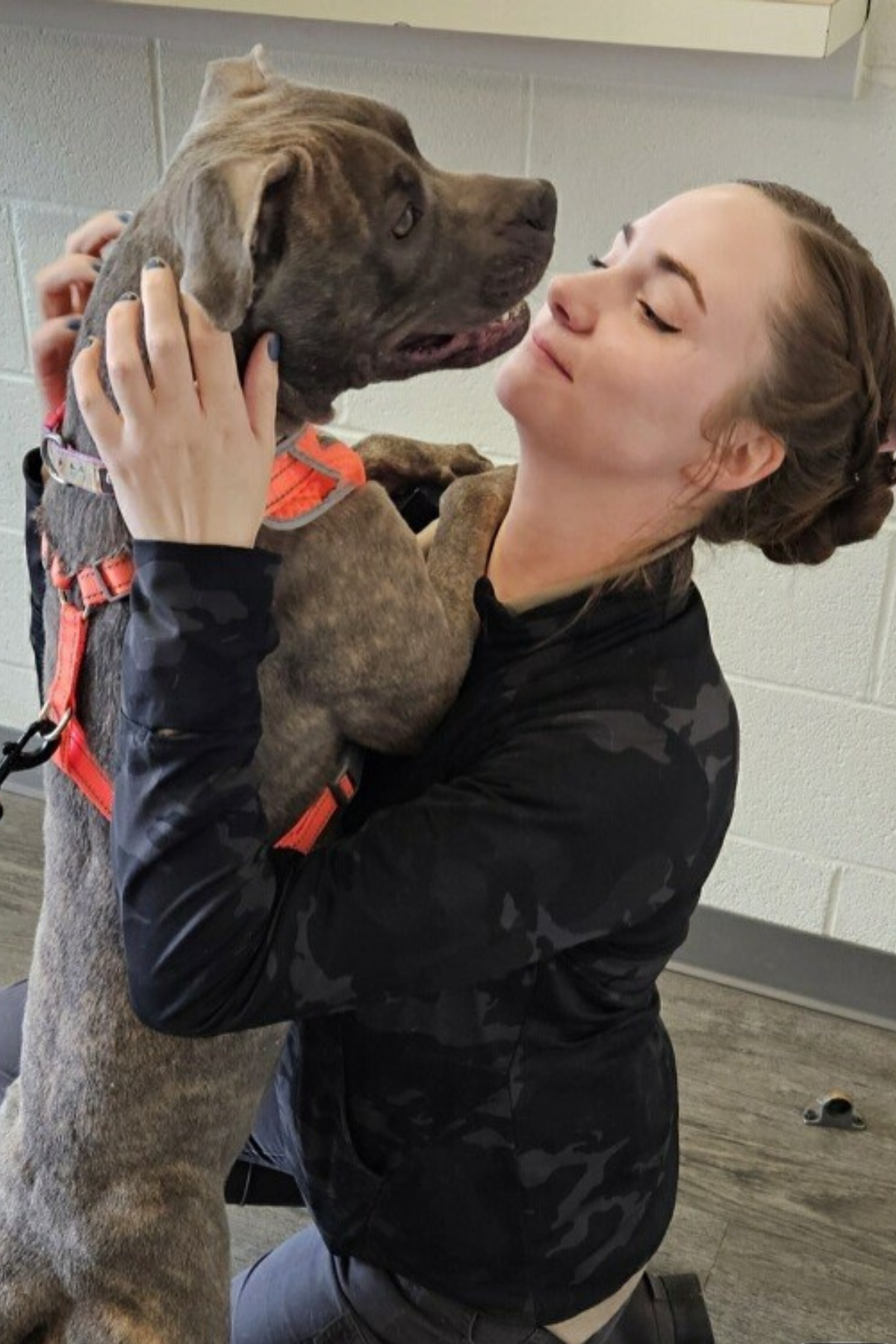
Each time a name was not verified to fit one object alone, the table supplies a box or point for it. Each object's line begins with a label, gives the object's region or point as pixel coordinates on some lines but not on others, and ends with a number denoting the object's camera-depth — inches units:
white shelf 76.6
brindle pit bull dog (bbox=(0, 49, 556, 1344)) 51.4
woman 46.6
